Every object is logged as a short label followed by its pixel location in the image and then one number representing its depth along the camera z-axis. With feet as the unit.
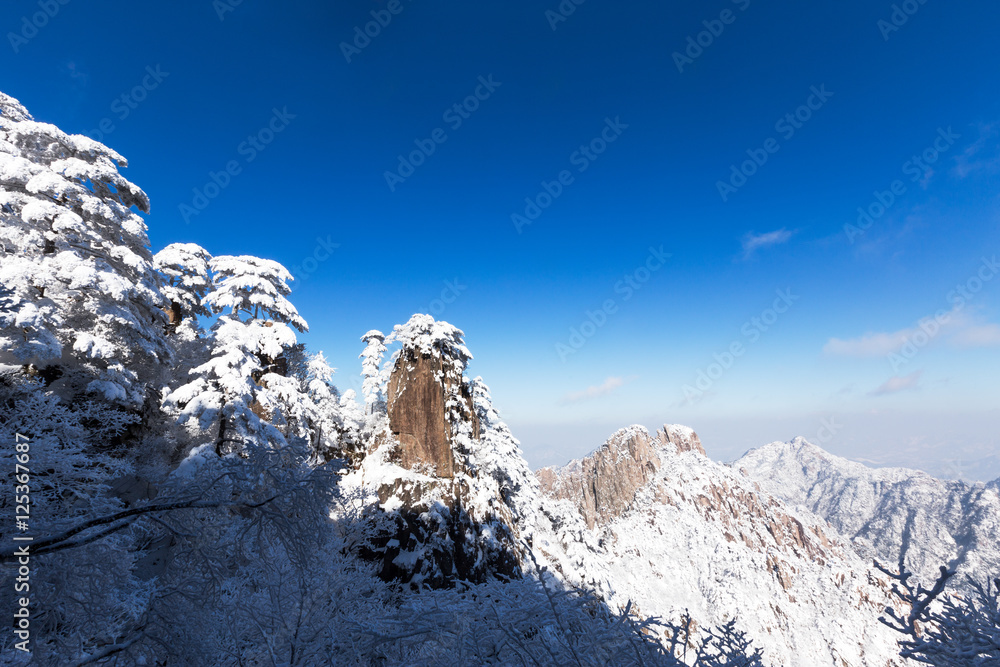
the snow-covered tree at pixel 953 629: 11.99
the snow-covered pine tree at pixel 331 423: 69.51
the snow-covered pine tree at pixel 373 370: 99.30
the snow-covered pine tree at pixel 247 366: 41.75
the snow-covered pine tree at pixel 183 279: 60.49
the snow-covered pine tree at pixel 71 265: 32.37
